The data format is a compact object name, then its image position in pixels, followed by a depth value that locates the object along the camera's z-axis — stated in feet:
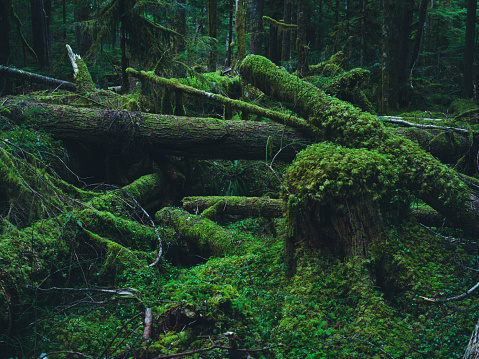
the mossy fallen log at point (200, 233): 18.42
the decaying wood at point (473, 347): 7.54
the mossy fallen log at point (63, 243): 11.16
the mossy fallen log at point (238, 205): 20.93
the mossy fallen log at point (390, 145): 13.91
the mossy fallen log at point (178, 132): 23.26
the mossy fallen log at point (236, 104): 23.63
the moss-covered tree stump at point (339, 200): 12.23
